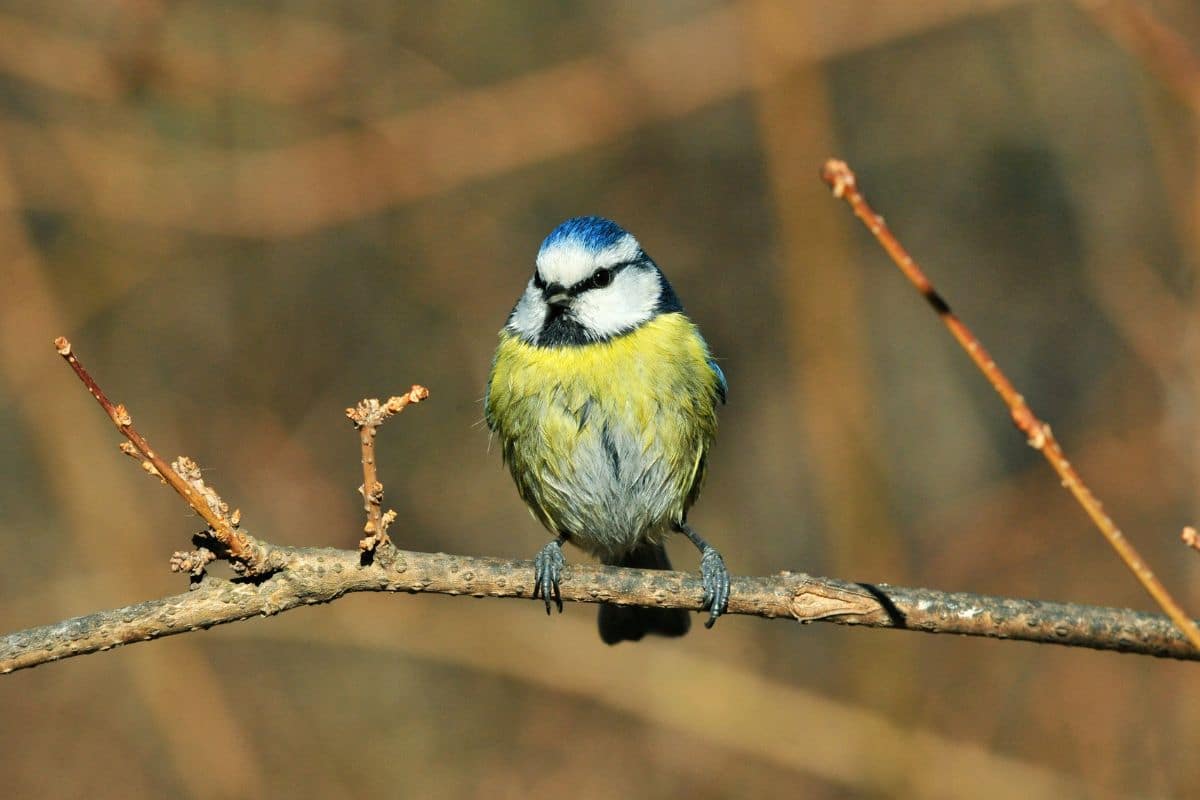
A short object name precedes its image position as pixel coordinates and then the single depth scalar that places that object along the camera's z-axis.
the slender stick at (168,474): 4.43
